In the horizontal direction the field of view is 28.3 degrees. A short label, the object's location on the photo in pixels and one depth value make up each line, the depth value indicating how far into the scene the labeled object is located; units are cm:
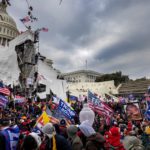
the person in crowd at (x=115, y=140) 545
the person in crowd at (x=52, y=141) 408
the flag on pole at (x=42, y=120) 725
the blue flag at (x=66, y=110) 888
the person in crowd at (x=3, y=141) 429
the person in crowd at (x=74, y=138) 436
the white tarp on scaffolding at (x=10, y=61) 2820
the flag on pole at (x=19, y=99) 1803
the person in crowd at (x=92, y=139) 391
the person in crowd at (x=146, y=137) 723
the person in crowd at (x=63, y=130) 614
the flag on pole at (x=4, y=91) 1399
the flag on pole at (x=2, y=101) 1157
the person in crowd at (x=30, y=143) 393
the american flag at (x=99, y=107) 1134
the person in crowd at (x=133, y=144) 465
